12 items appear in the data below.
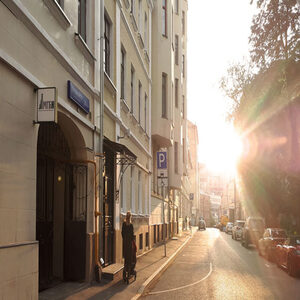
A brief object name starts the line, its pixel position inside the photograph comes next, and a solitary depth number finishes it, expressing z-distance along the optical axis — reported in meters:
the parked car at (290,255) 13.40
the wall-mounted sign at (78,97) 9.22
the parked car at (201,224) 68.94
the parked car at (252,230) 27.64
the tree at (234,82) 34.25
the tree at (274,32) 20.64
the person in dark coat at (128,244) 10.95
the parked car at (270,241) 18.52
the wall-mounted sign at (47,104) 7.30
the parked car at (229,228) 54.96
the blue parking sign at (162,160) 19.85
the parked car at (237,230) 37.25
